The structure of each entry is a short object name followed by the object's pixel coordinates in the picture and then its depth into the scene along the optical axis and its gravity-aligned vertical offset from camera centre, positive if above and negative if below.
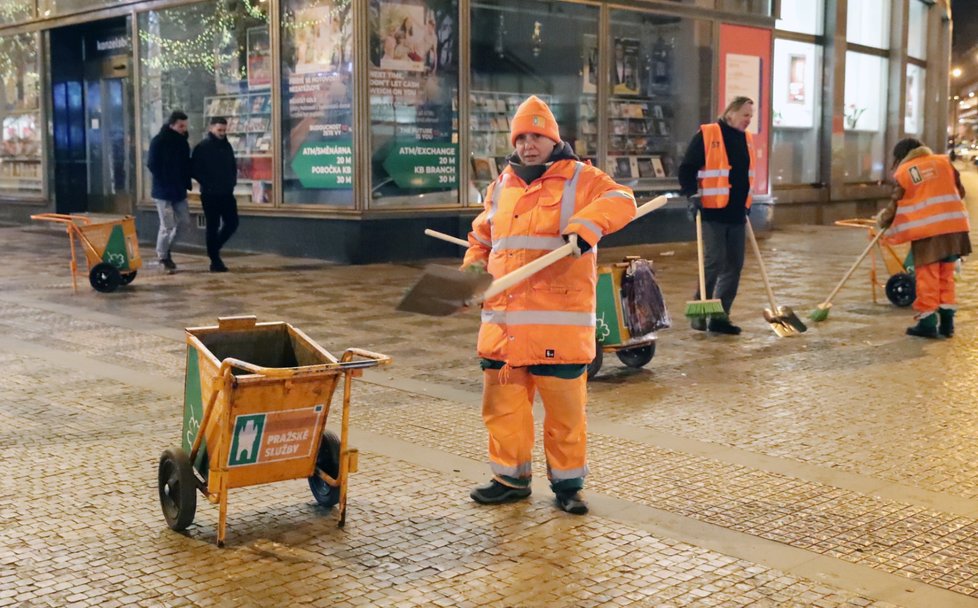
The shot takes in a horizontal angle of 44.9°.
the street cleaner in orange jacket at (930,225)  9.30 -0.37
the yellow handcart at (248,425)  4.49 -0.97
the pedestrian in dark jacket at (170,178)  13.69 -0.05
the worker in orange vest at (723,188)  9.60 -0.09
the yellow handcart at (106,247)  11.87 -0.74
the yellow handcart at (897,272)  11.44 -0.92
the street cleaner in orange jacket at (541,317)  4.94 -0.59
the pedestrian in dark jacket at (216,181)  13.62 -0.08
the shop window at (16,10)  21.23 +2.96
